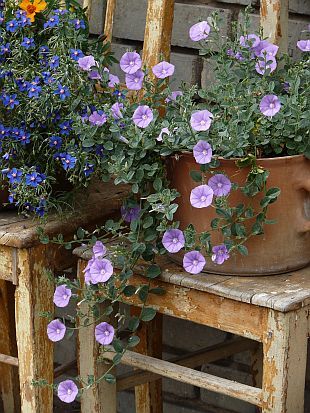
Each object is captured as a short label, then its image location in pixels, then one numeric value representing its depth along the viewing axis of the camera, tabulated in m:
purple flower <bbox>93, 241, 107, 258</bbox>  1.67
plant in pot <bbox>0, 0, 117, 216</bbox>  1.72
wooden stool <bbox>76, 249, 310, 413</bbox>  1.59
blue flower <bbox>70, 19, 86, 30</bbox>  1.77
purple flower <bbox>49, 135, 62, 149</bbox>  1.73
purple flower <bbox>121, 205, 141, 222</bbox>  1.70
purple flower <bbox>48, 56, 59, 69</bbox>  1.72
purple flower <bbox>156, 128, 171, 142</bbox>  1.62
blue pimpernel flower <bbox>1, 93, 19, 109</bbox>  1.72
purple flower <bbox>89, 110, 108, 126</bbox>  1.67
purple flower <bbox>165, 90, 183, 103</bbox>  1.72
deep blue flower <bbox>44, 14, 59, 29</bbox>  1.75
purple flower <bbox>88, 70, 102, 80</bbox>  1.74
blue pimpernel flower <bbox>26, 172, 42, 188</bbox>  1.72
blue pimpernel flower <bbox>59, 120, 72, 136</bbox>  1.73
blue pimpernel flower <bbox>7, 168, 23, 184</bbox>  1.73
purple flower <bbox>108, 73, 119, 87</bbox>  1.77
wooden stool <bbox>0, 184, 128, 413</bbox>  1.77
